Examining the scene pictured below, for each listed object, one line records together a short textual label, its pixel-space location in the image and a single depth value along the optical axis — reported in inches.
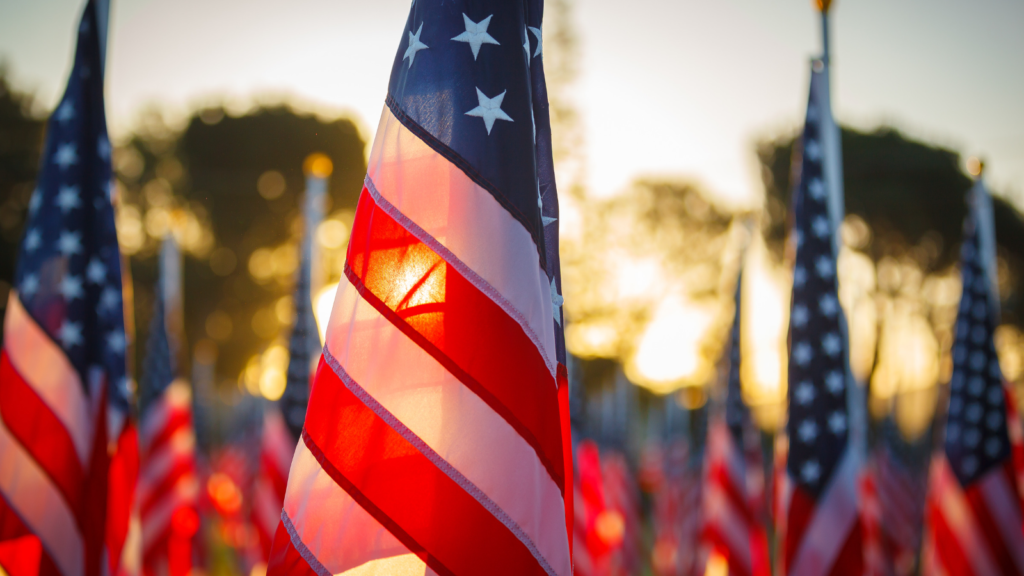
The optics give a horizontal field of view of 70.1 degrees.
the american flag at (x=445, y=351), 80.1
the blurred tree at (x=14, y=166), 778.8
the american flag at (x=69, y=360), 130.0
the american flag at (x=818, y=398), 185.2
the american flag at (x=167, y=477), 311.4
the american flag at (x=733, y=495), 307.7
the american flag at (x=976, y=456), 228.2
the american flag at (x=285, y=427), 285.6
